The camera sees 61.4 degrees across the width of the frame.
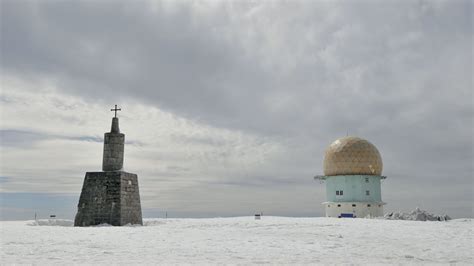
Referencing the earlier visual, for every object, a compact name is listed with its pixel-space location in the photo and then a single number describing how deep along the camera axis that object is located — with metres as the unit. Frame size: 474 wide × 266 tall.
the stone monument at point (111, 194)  21.47
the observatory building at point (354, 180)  33.00
